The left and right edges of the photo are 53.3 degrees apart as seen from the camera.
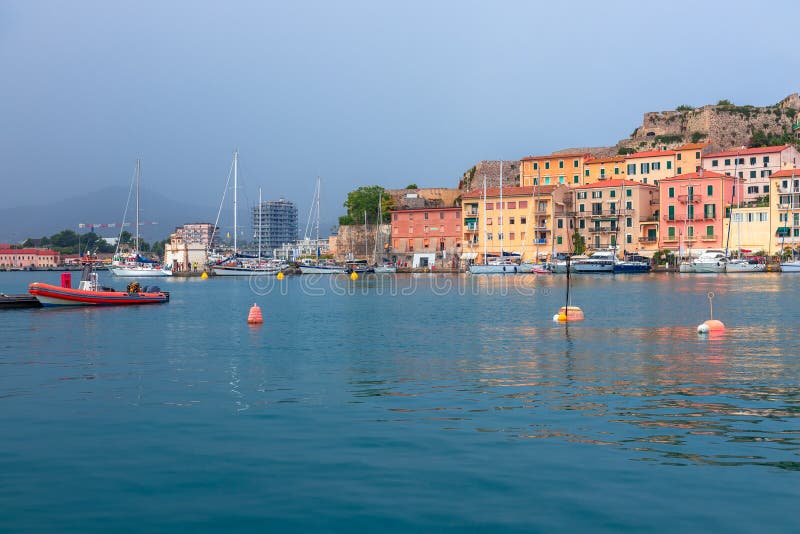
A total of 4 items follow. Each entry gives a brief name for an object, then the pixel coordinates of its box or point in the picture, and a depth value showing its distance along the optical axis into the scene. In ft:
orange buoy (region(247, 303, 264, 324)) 122.52
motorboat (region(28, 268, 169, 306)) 152.76
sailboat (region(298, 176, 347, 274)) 361.10
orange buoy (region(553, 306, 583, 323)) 115.14
